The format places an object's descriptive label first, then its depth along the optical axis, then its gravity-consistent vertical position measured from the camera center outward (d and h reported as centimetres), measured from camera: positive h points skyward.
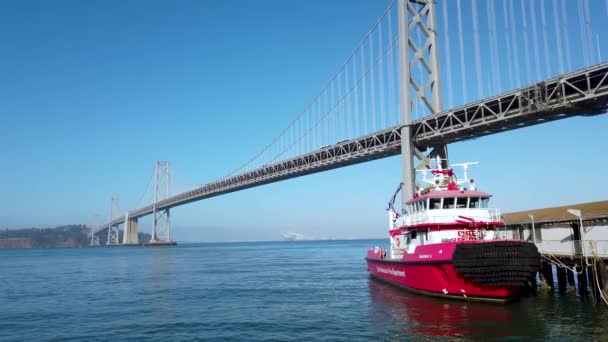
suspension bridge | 2917 +840
